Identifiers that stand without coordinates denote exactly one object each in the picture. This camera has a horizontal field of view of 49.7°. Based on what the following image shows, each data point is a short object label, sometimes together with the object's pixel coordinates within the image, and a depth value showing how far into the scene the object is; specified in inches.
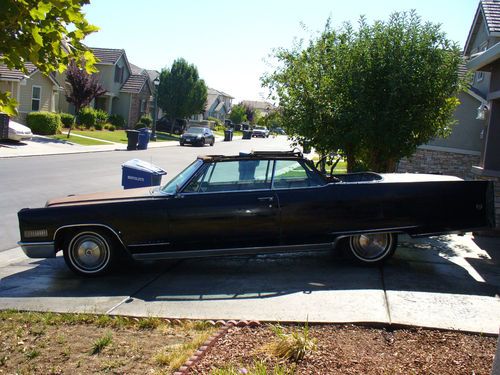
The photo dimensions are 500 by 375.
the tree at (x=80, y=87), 1366.9
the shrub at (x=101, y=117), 1667.1
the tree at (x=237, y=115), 3368.6
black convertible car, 264.1
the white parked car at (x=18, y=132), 1053.2
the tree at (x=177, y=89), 2048.5
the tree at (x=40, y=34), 135.3
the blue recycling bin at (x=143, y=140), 1282.0
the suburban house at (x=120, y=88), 1871.3
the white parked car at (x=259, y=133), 2807.6
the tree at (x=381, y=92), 370.3
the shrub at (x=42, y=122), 1291.8
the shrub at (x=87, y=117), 1568.7
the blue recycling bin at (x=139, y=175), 381.7
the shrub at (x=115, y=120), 1833.2
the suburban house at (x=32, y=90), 1299.2
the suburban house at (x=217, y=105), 3654.3
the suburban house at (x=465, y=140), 736.3
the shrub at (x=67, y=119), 1444.4
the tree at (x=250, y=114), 3852.4
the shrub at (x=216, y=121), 3194.9
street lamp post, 1563.7
